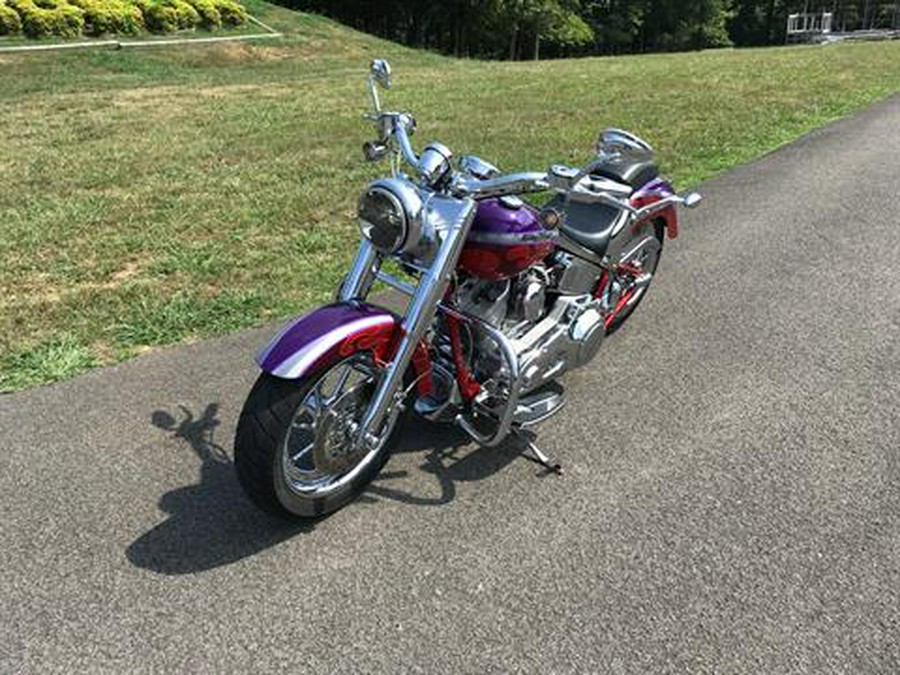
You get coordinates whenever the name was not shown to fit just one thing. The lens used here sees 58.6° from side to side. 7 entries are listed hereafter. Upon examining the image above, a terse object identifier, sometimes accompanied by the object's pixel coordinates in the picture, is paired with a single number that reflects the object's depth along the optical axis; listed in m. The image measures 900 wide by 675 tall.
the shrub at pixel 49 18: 18.20
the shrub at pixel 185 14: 20.94
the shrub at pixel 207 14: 21.55
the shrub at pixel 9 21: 17.91
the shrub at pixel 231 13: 22.36
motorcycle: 2.95
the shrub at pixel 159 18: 20.47
